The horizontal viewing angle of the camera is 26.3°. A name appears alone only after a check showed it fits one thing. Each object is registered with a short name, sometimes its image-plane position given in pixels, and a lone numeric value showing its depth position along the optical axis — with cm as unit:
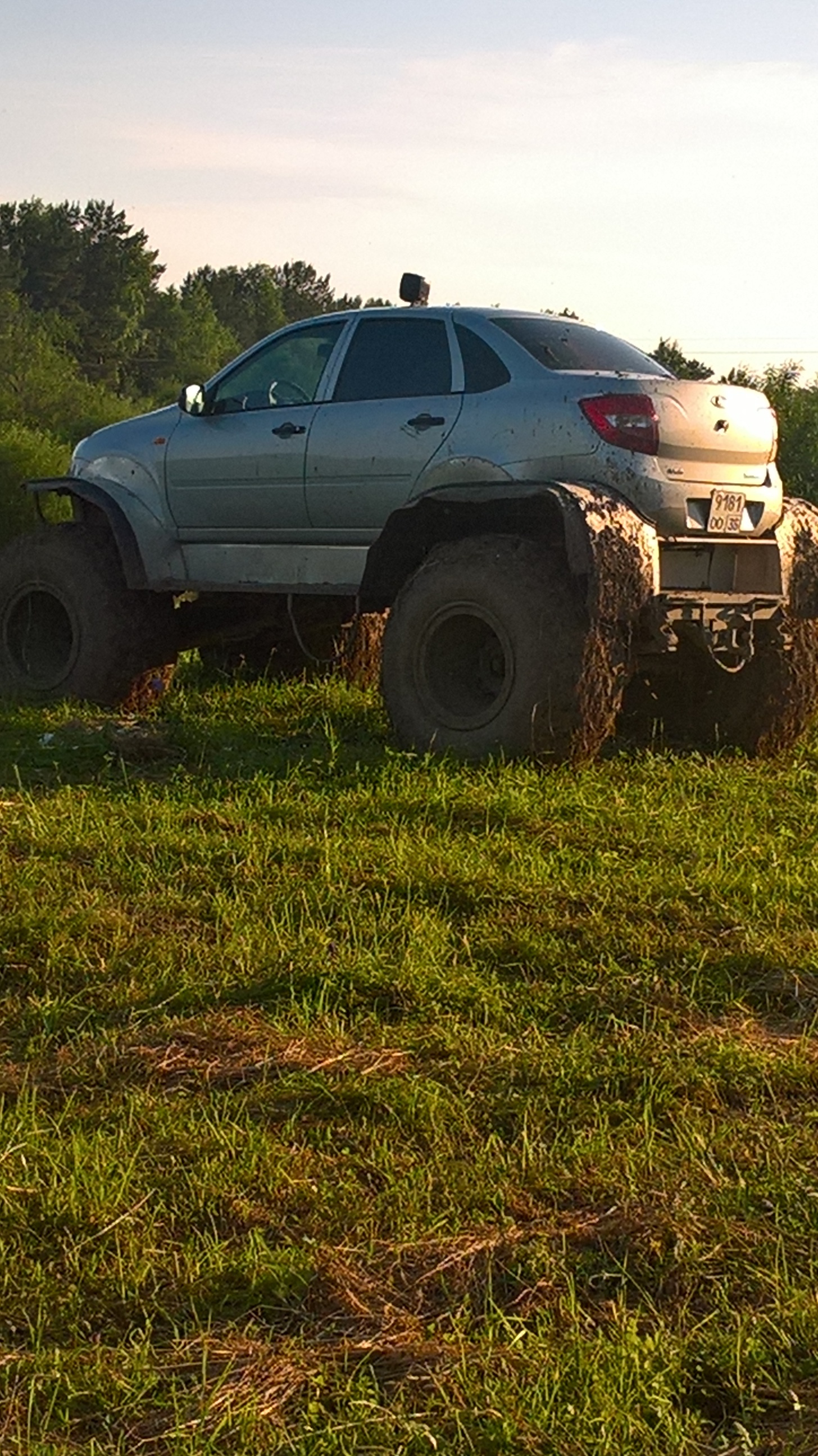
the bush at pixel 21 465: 4128
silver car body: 802
